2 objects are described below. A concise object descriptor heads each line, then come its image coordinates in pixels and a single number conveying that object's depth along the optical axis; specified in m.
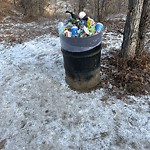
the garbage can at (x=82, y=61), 2.01
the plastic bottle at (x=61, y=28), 2.10
